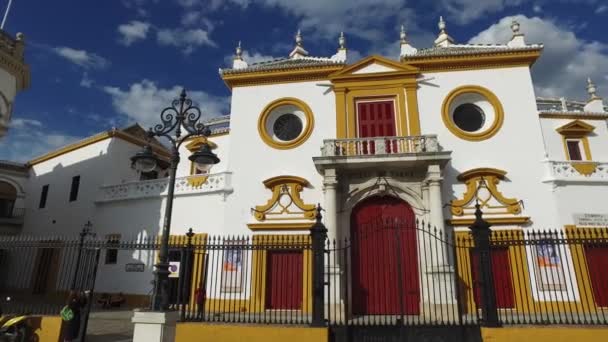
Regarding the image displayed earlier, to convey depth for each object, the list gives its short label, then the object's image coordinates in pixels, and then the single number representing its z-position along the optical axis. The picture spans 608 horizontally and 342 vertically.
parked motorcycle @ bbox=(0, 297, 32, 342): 8.28
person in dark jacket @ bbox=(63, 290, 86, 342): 8.38
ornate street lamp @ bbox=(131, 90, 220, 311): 6.82
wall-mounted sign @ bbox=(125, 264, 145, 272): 15.12
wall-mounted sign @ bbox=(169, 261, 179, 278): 11.83
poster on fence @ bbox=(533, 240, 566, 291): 11.67
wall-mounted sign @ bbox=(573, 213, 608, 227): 12.37
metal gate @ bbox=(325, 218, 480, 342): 11.26
